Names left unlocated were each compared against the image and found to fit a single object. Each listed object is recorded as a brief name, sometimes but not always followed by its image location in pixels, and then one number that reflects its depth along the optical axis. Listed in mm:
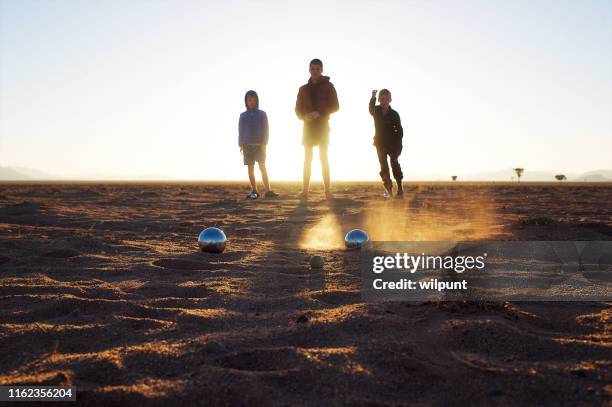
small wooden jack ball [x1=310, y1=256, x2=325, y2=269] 4098
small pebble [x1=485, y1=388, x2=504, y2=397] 1851
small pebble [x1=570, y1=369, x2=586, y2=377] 1992
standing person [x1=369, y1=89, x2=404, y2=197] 10133
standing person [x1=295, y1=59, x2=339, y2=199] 9242
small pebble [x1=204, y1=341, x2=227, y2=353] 2268
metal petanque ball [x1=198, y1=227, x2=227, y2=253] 4695
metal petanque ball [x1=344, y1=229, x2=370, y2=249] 4949
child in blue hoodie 10359
